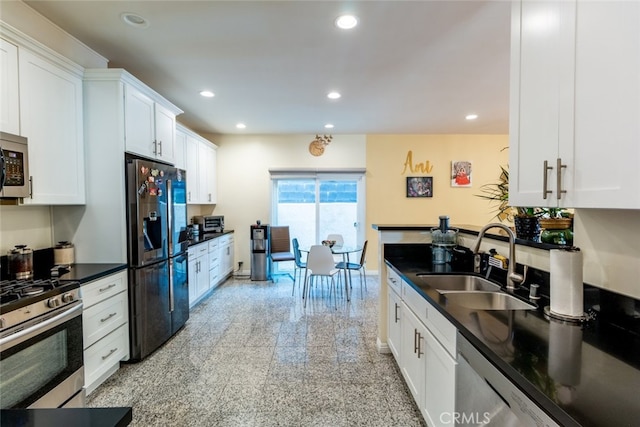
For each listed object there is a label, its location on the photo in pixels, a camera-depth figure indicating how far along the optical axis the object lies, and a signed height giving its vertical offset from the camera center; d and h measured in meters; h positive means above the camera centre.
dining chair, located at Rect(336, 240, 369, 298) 4.29 -0.85
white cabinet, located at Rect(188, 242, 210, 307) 3.81 -0.87
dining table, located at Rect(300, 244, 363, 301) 4.20 -0.63
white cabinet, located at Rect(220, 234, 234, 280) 5.01 -0.84
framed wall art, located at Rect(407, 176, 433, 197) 5.68 +0.39
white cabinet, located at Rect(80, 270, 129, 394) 2.07 -0.89
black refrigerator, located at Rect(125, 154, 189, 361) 2.48 -0.43
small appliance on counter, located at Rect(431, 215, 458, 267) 2.41 -0.29
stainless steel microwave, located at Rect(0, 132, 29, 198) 1.73 +0.24
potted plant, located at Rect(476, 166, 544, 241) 1.77 -0.10
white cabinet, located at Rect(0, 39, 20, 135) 1.77 +0.70
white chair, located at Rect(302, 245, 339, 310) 4.02 -0.73
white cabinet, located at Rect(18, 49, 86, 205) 1.95 +0.55
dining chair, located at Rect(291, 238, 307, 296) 4.53 -0.79
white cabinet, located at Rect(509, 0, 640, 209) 0.87 +0.36
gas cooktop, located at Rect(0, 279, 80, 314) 1.48 -0.46
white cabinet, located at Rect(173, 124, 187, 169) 4.12 +0.80
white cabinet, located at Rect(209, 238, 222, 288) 4.48 -0.86
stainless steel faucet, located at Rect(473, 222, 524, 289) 1.65 -0.34
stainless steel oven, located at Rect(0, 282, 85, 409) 1.42 -0.76
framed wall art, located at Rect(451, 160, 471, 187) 5.68 +0.63
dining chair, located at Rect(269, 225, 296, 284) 5.39 -0.64
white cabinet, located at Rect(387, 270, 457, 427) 1.38 -0.82
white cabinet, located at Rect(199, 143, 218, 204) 4.91 +0.57
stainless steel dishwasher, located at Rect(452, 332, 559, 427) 0.85 -0.63
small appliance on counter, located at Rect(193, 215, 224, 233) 5.05 -0.28
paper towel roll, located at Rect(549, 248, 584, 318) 1.22 -0.31
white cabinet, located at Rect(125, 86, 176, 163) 2.53 +0.75
